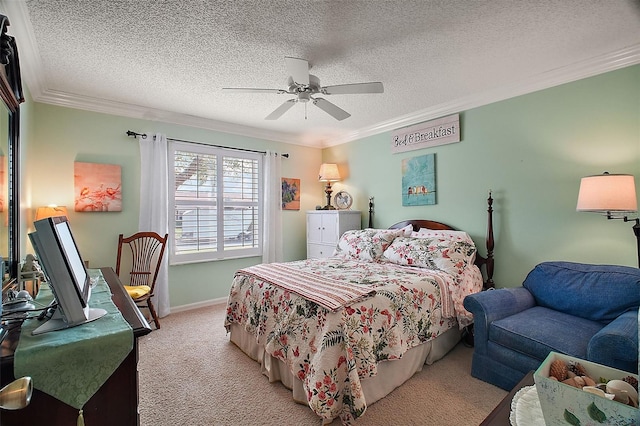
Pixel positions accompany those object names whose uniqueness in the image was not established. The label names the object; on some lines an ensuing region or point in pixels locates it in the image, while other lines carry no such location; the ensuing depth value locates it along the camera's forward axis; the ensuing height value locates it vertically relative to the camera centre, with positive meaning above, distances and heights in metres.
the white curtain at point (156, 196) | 3.59 +0.27
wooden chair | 3.40 -0.45
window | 3.90 +0.20
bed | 1.78 -0.73
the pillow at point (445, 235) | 3.14 -0.24
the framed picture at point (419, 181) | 3.69 +0.43
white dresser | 4.32 -0.18
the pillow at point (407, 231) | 3.60 -0.20
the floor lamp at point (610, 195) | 2.08 +0.12
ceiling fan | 2.16 +1.03
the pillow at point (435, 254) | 2.83 -0.40
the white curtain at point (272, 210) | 4.55 +0.10
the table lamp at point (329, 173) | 4.66 +0.66
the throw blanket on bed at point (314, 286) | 1.94 -0.53
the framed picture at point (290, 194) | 4.82 +0.36
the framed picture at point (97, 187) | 3.23 +0.35
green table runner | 0.86 -0.42
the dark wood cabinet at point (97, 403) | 0.85 -0.56
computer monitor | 0.96 -0.20
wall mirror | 1.59 +0.43
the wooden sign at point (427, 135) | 3.48 +1.00
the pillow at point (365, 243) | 3.44 -0.34
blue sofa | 1.86 -0.76
